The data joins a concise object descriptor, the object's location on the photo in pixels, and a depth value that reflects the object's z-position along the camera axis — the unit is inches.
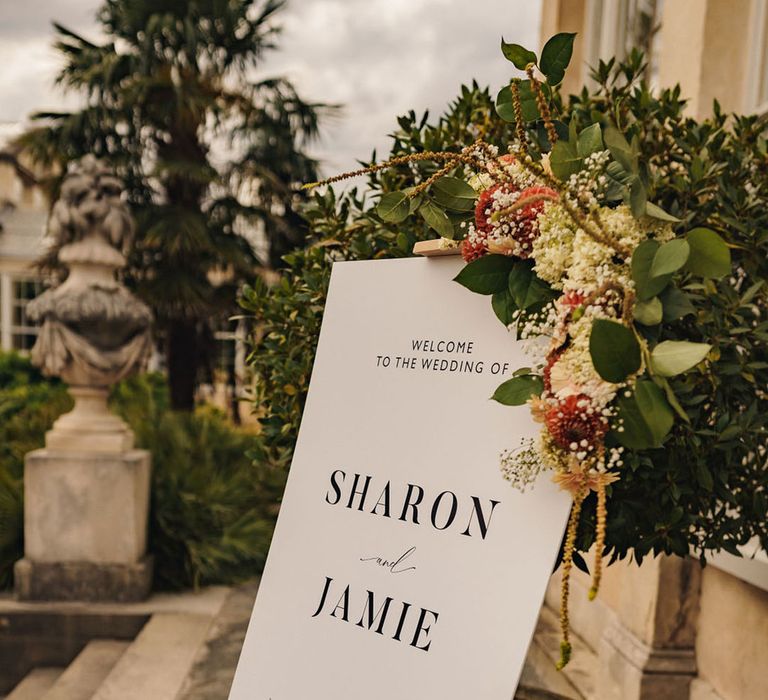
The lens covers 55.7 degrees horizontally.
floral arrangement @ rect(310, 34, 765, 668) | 42.6
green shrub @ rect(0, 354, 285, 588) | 188.1
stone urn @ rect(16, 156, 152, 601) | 176.4
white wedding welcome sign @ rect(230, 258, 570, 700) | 51.6
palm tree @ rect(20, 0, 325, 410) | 324.5
